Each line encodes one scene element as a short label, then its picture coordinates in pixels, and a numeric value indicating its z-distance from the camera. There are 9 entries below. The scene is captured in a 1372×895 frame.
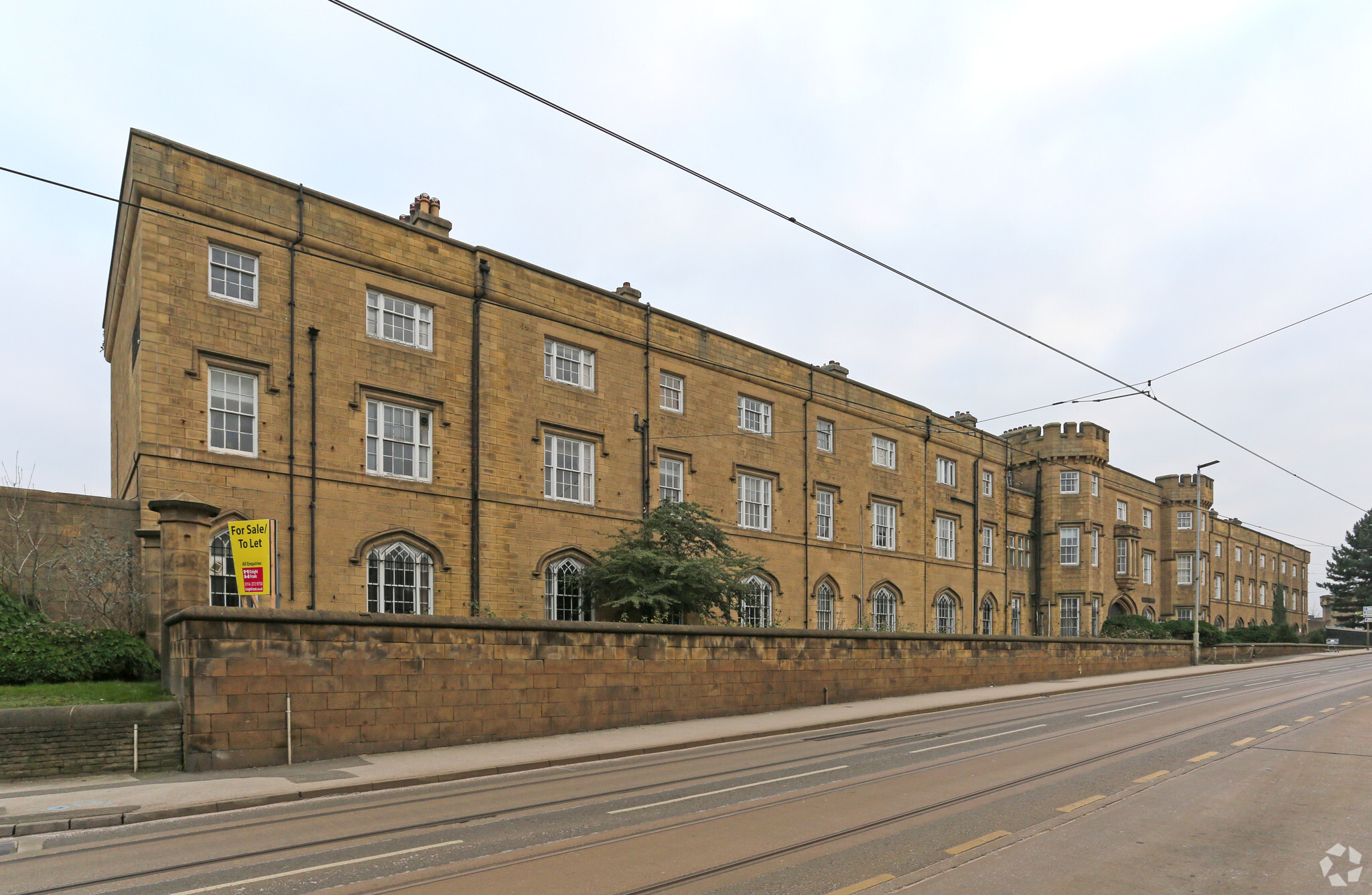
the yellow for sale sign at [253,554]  16.02
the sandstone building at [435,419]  20.03
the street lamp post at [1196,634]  43.16
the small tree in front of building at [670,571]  24.95
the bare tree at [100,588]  17.66
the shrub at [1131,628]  51.81
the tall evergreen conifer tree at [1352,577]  104.06
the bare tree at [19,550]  17.31
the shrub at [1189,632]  53.19
